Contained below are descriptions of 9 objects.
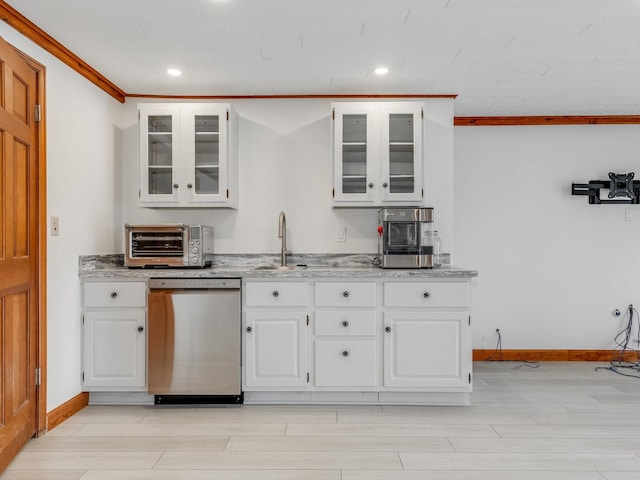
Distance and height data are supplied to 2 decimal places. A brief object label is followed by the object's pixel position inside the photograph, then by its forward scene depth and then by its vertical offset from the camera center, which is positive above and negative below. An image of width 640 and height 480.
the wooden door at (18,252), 2.30 -0.07
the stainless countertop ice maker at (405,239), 3.48 +0.01
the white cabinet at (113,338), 3.18 -0.65
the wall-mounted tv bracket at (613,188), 4.37 +0.49
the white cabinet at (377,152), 3.52 +0.65
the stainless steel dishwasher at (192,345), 3.16 -0.69
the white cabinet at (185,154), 3.49 +0.63
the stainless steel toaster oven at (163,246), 3.35 -0.04
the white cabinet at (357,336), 3.18 -0.63
